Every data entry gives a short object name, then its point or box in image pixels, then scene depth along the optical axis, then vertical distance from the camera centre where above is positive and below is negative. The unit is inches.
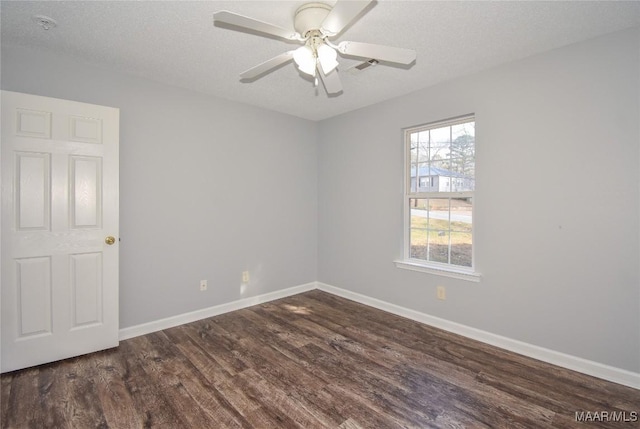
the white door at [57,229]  89.9 -6.8
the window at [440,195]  120.6 +6.6
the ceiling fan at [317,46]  65.5 +37.6
